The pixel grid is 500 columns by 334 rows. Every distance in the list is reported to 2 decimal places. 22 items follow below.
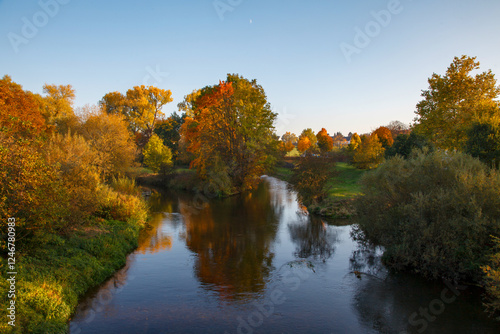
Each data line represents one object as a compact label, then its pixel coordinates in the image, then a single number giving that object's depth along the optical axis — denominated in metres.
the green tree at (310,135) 104.36
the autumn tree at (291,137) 166.18
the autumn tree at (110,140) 31.61
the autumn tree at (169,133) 59.94
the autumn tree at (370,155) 49.06
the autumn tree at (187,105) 64.38
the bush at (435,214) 11.16
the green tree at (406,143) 36.94
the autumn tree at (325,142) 82.99
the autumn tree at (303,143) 96.38
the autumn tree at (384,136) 59.91
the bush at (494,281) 9.16
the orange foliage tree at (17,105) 25.01
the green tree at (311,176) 26.56
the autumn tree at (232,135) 37.12
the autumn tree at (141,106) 59.47
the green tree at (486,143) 16.93
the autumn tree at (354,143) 64.36
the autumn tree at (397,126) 93.34
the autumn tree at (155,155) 45.34
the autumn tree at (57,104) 43.91
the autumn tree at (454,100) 26.22
